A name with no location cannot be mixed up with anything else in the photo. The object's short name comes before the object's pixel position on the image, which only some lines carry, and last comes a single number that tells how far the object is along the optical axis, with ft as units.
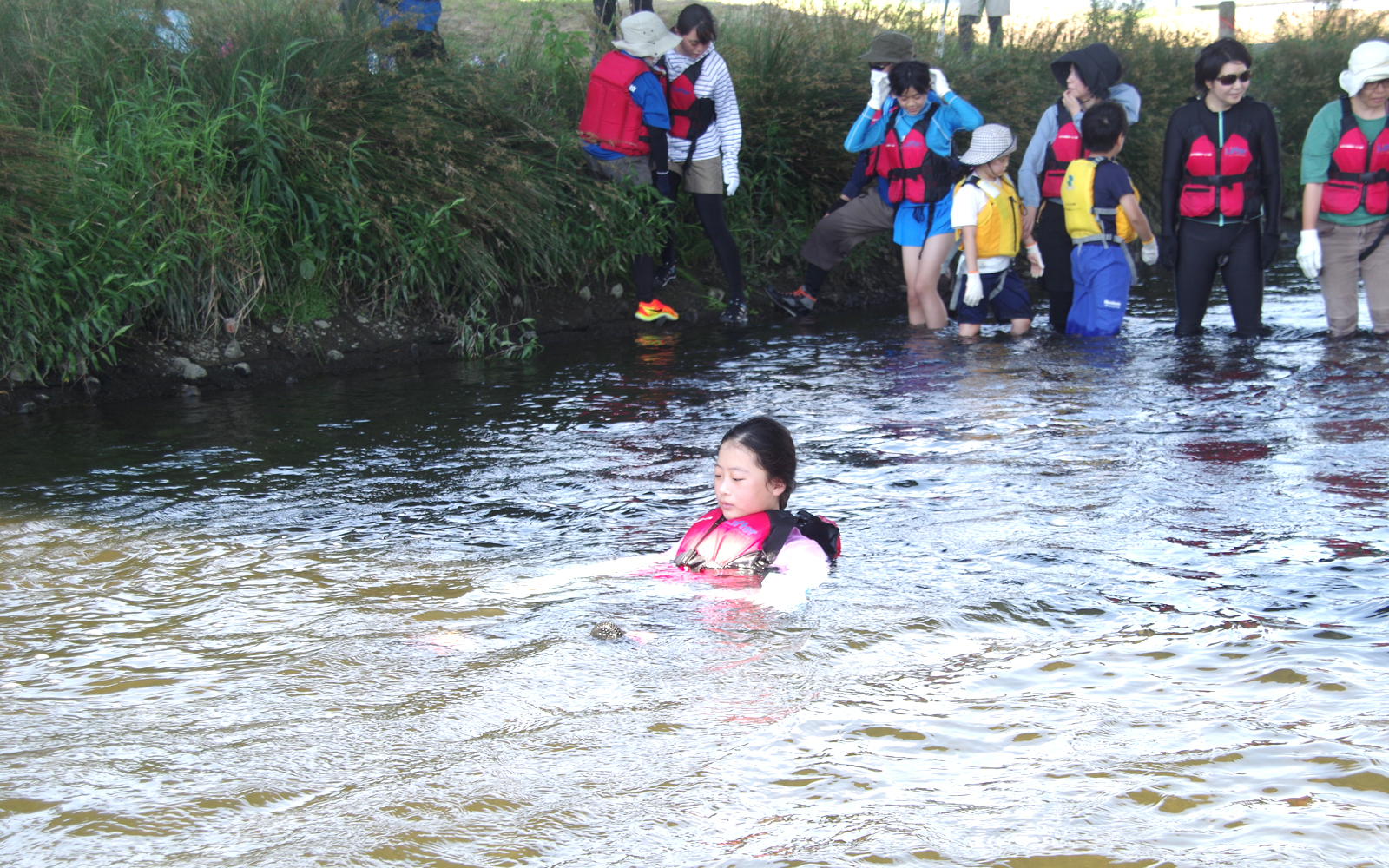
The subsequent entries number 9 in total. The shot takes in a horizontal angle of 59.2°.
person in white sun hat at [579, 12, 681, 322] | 31.32
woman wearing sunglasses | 27.03
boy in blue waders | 28.14
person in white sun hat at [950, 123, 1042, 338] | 29.78
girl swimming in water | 14.83
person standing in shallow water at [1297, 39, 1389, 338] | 26.27
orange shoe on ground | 33.78
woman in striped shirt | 31.94
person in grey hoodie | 29.37
